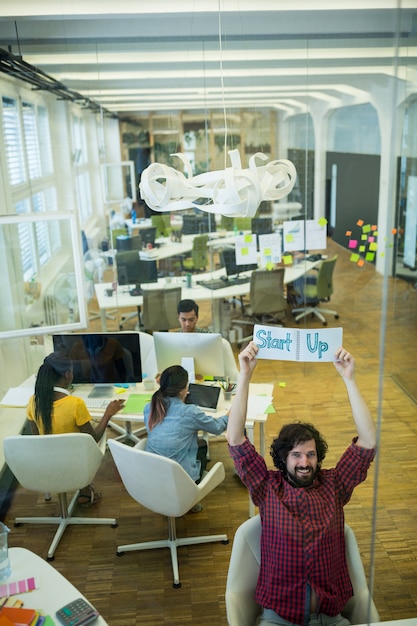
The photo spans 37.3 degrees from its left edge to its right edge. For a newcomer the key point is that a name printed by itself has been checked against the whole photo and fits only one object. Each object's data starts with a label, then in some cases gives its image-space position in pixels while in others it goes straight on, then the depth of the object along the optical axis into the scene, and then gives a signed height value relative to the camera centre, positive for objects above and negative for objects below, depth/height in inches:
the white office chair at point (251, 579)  94.2 -66.7
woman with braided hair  145.3 -59.2
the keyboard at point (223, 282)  260.2 -57.9
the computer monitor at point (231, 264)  259.3 -50.8
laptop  155.7 -63.2
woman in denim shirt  137.9 -60.6
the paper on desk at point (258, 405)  151.8 -64.8
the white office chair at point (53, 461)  137.9 -69.3
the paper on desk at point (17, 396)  162.3 -64.4
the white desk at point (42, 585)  93.4 -66.6
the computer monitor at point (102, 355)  162.2 -54.0
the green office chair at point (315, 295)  264.5 -66.4
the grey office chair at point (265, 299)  260.7 -66.3
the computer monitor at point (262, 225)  257.1 -34.8
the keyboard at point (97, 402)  161.0 -65.4
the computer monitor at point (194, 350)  162.1 -53.4
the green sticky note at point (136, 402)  157.5 -65.1
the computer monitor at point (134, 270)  255.0 -50.6
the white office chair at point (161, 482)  126.0 -69.8
